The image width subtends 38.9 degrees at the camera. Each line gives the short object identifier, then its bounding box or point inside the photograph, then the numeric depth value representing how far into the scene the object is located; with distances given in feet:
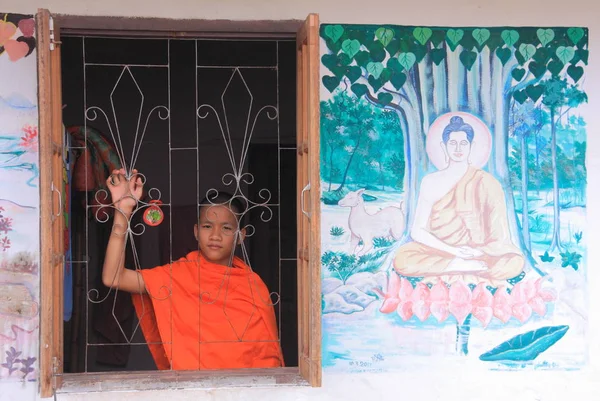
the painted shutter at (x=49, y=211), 11.75
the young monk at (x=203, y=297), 13.66
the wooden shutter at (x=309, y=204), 12.09
